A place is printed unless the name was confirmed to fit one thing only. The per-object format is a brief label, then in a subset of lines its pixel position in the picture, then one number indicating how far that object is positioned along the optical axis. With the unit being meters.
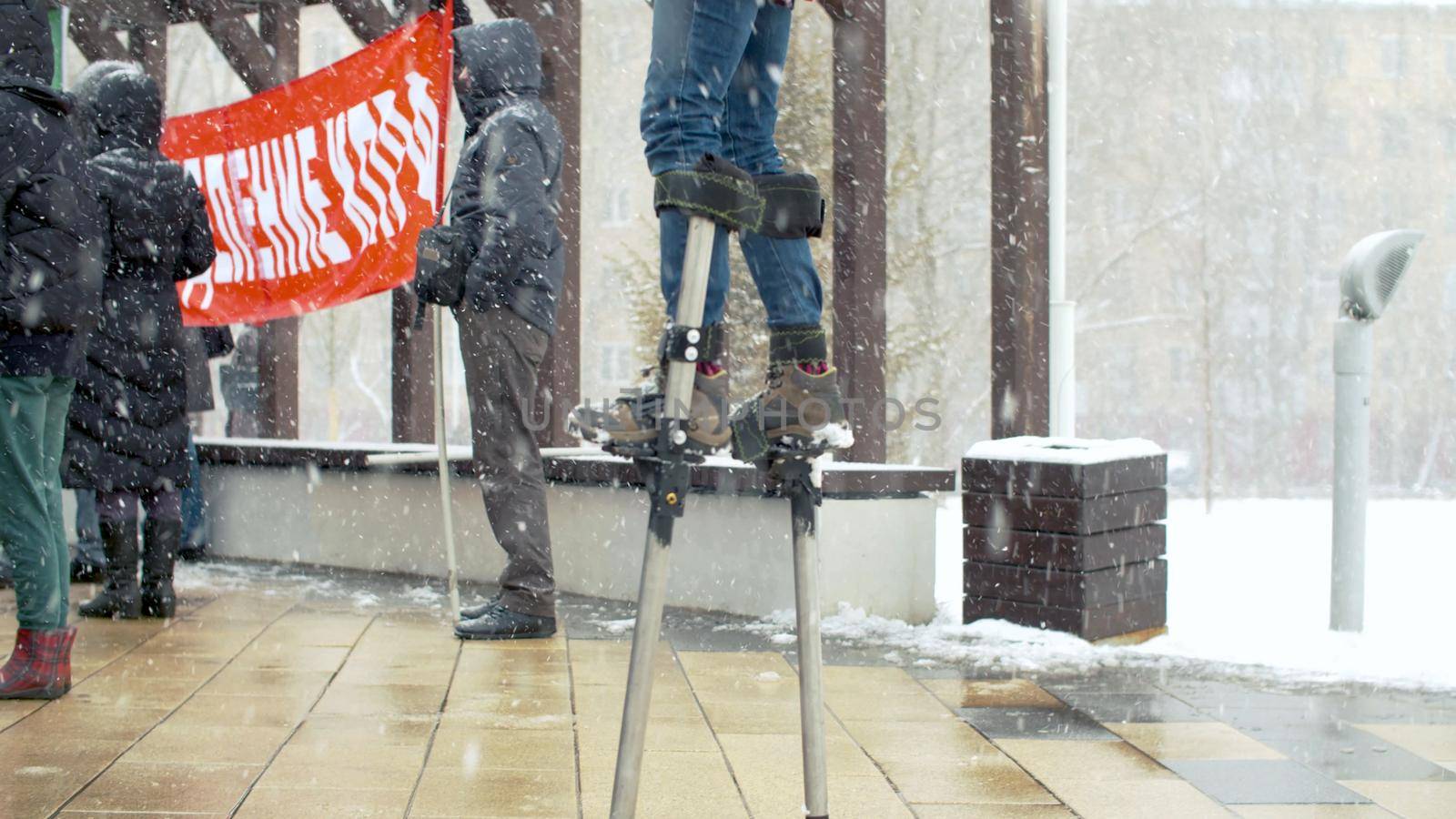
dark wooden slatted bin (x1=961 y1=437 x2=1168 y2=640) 5.81
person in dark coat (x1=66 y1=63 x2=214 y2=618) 5.97
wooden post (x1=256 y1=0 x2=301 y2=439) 8.89
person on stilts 2.52
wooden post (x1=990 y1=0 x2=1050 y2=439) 6.40
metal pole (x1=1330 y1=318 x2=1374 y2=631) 6.14
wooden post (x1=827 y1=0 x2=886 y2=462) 6.68
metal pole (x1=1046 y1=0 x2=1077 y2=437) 6.74
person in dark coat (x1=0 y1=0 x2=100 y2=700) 4.37
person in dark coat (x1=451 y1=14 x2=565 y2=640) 5.69
